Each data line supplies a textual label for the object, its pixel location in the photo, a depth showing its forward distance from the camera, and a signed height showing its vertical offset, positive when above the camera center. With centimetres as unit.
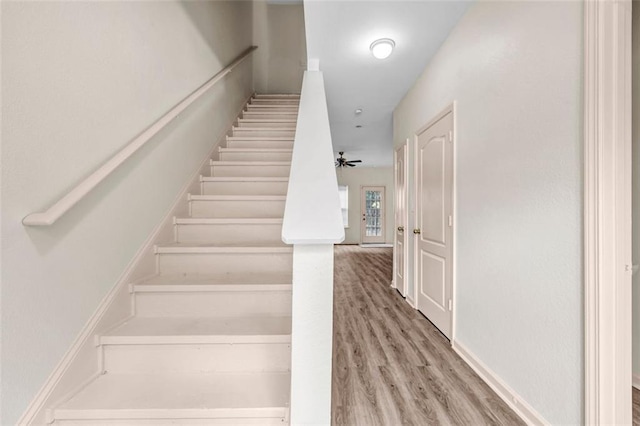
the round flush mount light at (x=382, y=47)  240 +140
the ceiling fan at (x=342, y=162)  742 +133
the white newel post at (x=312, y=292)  80 -23
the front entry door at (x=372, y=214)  1031 -4
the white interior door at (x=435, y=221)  241 -8
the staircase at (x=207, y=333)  110 -56
